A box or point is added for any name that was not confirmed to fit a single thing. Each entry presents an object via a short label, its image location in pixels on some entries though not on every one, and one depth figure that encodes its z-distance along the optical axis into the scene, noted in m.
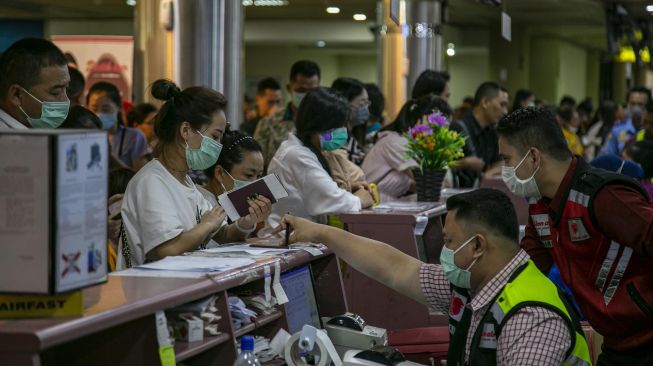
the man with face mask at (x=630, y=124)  12.29
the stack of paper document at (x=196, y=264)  3.46
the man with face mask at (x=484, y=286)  3.42
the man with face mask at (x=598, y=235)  3.87
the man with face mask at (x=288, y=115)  7.63
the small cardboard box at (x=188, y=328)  3.25
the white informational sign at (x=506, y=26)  9.18
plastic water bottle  3.36
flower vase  6.78
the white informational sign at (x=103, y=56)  10.98
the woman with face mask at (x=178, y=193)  4.03
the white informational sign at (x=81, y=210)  2.58
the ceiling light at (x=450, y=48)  24.77
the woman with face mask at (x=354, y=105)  7.55
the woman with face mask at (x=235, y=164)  4.99
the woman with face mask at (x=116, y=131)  8.09
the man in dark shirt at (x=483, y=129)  8.42
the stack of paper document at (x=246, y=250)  3.96
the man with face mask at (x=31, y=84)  4.20
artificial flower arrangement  6.79
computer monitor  4.02
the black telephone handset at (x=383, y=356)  3.53
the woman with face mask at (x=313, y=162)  5.38
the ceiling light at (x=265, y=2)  18.67
